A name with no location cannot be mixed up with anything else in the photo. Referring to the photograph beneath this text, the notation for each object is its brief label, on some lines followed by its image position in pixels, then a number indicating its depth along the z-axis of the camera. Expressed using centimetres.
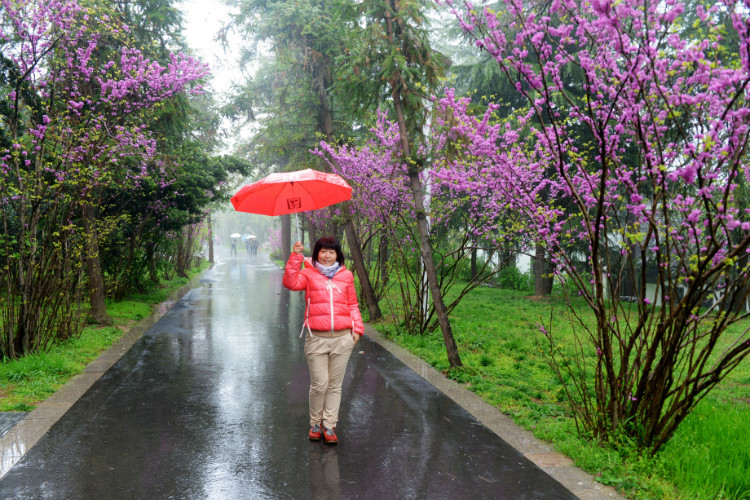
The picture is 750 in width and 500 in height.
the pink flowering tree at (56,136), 727
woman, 471
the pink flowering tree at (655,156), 329
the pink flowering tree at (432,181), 716
